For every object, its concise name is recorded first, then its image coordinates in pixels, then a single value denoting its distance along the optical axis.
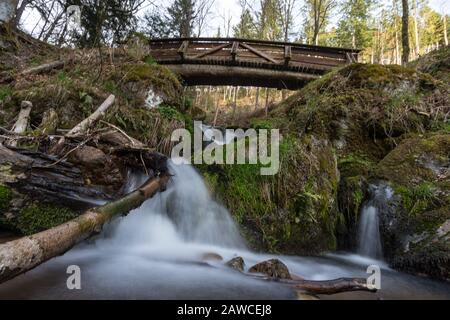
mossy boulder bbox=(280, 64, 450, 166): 5.36
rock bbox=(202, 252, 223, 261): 3.21
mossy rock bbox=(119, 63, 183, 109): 6.50
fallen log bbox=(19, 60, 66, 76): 6.46
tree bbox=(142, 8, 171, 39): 16.02
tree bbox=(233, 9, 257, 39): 24.56
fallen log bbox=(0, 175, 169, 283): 1.51
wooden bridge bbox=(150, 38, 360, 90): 9.65
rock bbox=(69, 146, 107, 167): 3.60
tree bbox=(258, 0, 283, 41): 21.41
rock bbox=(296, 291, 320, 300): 2.27
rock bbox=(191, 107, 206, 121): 8.36
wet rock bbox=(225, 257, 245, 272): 2.94
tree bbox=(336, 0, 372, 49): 28.58
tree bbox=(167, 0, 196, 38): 19.50
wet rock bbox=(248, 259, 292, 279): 2.69
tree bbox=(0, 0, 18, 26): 7.18
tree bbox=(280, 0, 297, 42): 20.23
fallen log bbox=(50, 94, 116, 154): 3.65
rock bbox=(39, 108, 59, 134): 4.45
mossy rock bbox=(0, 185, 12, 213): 2.81
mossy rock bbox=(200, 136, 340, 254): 3.93
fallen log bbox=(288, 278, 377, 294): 2.19
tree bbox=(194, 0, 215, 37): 23.94
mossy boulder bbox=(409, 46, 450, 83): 8.38
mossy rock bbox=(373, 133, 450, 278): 3.14
